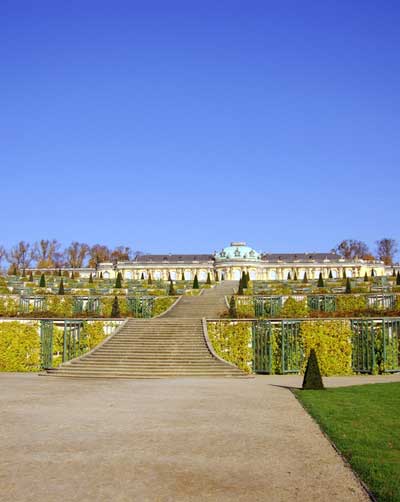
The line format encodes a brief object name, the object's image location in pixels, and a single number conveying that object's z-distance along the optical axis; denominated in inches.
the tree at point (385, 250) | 5305.1
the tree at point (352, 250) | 5506.9
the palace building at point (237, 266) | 4630.9
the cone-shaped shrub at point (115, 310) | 1237.5
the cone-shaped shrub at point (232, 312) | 1185.9
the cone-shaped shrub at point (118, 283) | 2259.7
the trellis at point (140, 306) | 1460.4
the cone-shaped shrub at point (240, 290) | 1857.8
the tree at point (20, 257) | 4404.0
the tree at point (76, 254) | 5054.1
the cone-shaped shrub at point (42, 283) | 2173.7
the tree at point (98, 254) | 5280.5
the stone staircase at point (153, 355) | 902.4
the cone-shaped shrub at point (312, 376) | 703.7
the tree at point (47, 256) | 4572.6
